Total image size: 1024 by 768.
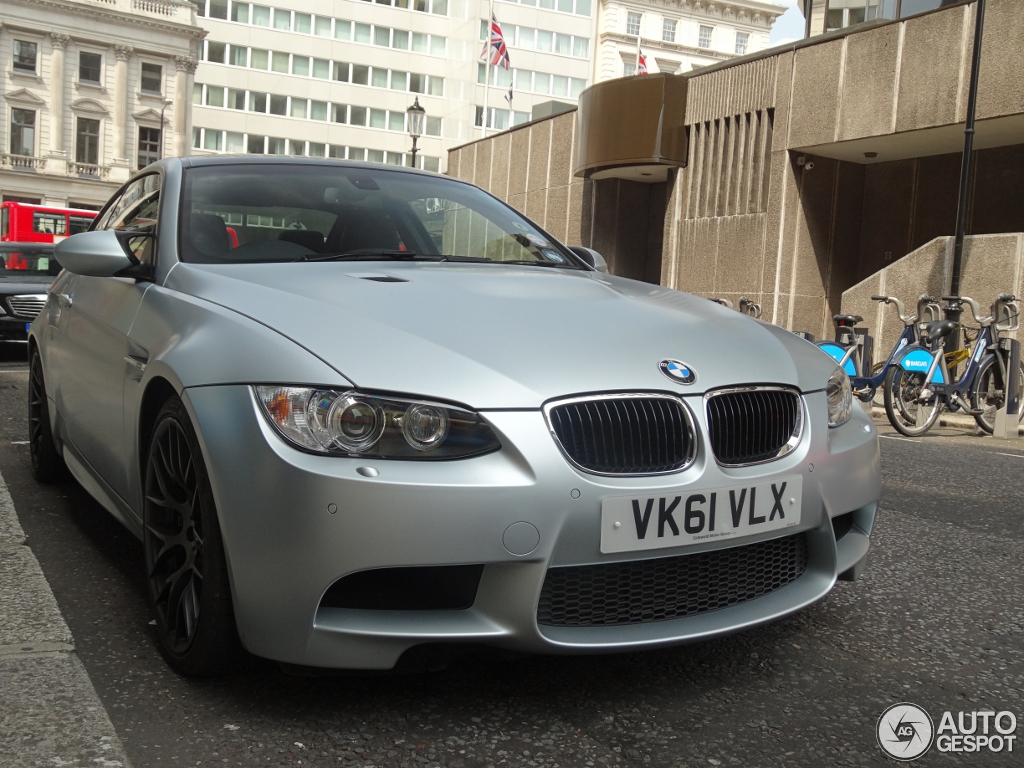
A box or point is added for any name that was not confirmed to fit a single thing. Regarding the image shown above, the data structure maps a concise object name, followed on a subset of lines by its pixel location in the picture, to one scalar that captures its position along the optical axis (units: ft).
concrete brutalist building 46.06
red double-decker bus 123.54
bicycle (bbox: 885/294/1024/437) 30.86
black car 38.93
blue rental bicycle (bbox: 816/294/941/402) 33.04
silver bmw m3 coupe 7.02
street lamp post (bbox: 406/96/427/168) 69.31
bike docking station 30.99
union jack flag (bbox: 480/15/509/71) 119.44
